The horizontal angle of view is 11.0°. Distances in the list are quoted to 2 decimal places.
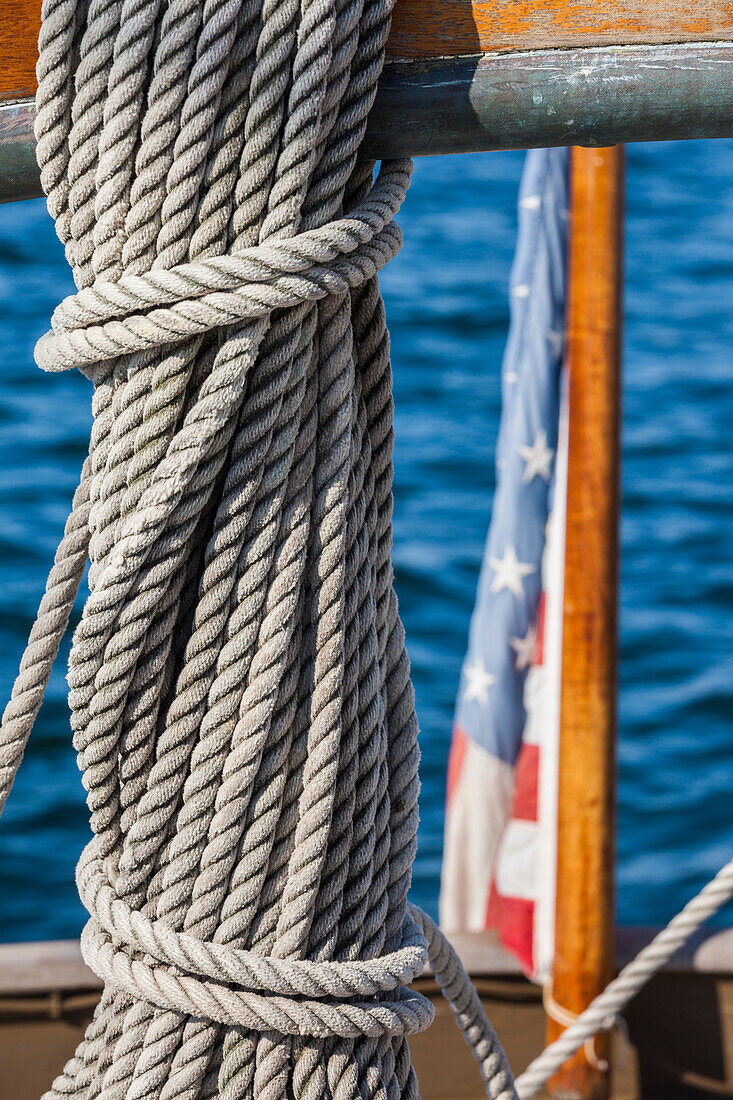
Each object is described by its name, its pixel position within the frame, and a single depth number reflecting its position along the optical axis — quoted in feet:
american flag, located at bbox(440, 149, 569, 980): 12.62
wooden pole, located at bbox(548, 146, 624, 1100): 11.68
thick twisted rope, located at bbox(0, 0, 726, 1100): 6.16
